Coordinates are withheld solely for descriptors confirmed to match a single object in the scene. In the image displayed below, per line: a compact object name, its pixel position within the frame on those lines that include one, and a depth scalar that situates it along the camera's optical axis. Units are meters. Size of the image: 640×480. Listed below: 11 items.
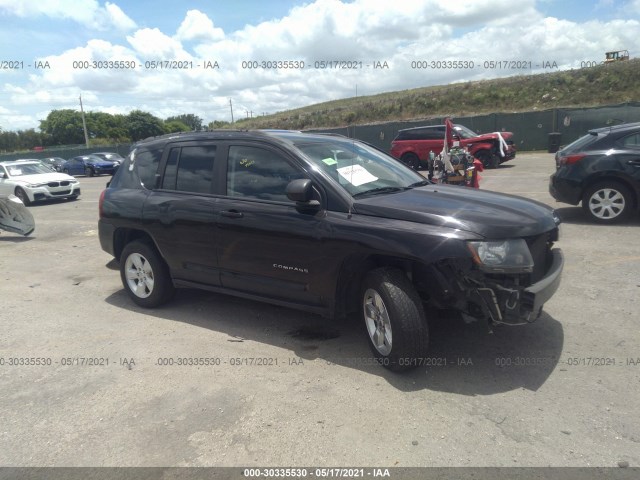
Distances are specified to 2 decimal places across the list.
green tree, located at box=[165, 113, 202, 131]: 114.38
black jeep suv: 3.50
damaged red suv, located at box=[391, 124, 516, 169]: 19.39
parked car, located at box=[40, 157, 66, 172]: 37.02
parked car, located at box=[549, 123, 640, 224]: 7.82
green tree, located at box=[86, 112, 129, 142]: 92.69
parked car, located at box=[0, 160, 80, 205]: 15.79
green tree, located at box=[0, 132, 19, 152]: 82.75
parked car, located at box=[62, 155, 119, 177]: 31.17
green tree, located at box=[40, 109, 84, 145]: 91.62
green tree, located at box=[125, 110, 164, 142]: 90.88
